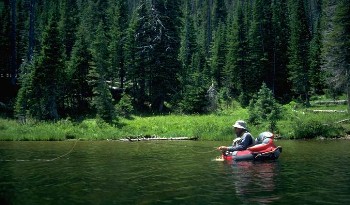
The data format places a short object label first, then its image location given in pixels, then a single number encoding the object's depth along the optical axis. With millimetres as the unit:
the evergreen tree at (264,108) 35812
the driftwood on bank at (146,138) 32156
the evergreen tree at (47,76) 40594
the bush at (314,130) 32062
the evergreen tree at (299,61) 57688
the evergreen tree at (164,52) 50438
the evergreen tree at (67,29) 59750
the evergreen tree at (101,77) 38375
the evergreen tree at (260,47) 62219
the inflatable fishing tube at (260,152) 18688
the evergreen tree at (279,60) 63406
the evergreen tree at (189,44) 74250
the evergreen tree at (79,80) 46281
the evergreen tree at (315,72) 59656
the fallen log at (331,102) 53491
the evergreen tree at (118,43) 54438
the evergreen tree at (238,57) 62938
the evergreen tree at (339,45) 41781
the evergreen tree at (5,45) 54219
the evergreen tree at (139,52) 51000
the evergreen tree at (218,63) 71500
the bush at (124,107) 43406
